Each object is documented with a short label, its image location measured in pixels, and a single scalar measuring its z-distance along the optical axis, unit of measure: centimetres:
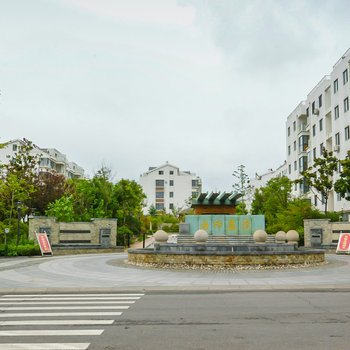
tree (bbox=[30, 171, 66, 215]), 5019
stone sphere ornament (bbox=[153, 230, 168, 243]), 2297
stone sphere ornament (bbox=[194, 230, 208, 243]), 2161
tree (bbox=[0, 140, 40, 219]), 3122
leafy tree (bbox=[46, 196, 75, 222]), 3706
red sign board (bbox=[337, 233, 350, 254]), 2873
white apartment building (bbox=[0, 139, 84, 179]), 7775
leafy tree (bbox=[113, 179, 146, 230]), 4246
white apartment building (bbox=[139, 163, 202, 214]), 9975
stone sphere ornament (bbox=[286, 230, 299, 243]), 2405
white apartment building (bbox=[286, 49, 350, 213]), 4244
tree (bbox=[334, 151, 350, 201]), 3206
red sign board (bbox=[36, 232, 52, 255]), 2855
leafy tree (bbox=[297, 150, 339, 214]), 3669
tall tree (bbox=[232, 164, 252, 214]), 5750
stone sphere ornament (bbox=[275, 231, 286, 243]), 2703
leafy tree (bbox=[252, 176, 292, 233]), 4502
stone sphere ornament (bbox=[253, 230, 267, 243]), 2270
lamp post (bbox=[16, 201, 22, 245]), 2955
